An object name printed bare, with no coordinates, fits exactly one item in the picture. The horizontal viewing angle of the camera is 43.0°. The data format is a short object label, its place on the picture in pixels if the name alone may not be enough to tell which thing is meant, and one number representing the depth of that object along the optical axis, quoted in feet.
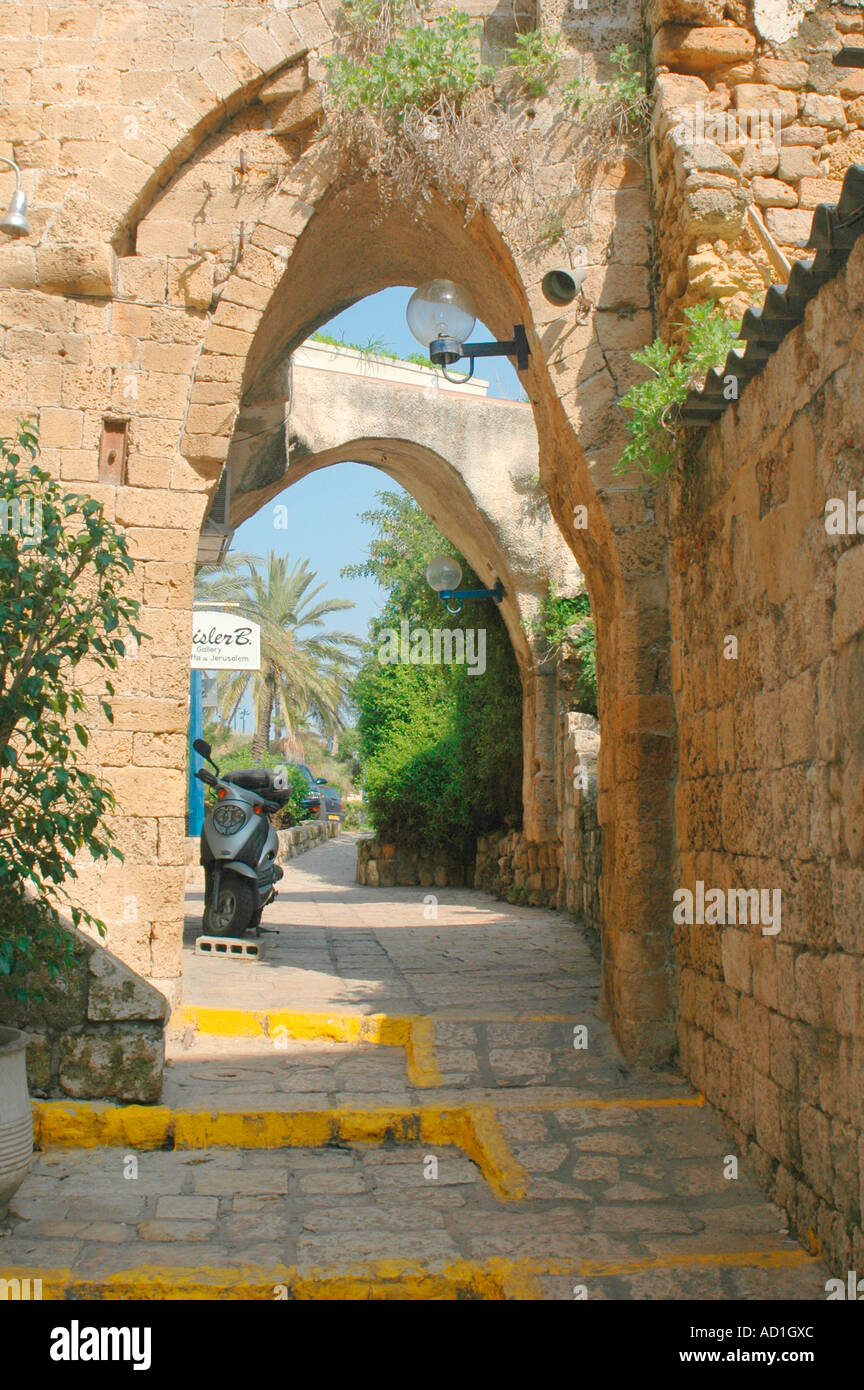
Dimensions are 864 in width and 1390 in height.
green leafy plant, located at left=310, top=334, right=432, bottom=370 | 47.24
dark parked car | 85.48
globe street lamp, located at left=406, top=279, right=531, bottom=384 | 20.35
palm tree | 70.69
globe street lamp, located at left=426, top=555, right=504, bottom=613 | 38.99
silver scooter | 23.72
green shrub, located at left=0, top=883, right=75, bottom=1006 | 11.81
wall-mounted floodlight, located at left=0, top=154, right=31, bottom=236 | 15.55
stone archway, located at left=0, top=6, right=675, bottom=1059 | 16.80
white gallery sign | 36.83
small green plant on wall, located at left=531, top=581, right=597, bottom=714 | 32.50
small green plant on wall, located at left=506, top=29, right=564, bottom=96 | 18.37
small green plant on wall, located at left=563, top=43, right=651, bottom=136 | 17.72
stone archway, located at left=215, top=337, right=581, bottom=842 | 38.68
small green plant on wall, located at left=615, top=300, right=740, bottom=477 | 14.16
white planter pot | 10.69
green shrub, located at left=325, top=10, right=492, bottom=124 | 18.26
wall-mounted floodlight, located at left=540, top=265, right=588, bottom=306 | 17.83
